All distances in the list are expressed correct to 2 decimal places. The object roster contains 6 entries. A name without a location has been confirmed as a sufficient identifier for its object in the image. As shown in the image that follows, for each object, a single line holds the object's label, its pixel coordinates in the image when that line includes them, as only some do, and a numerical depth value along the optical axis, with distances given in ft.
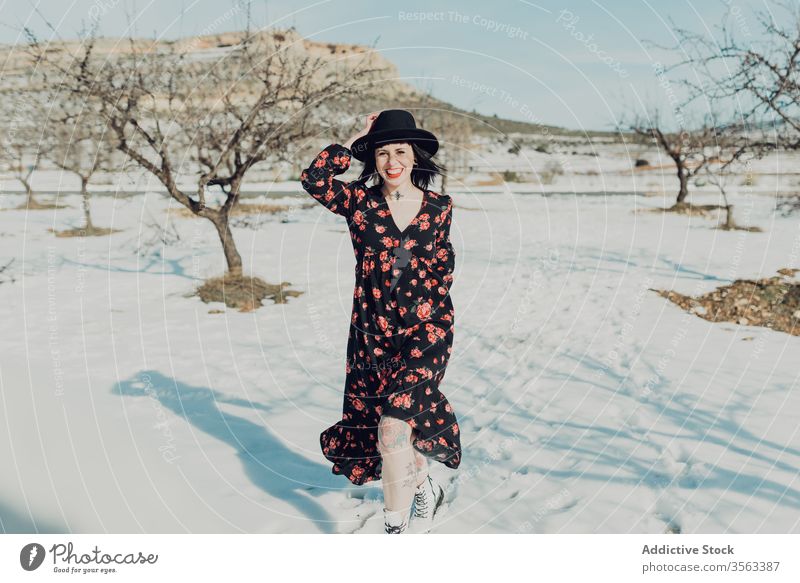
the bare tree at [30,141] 77.55
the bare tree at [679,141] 70.08
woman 10.72
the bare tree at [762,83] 25.40
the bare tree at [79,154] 54.75
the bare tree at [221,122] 28.43
